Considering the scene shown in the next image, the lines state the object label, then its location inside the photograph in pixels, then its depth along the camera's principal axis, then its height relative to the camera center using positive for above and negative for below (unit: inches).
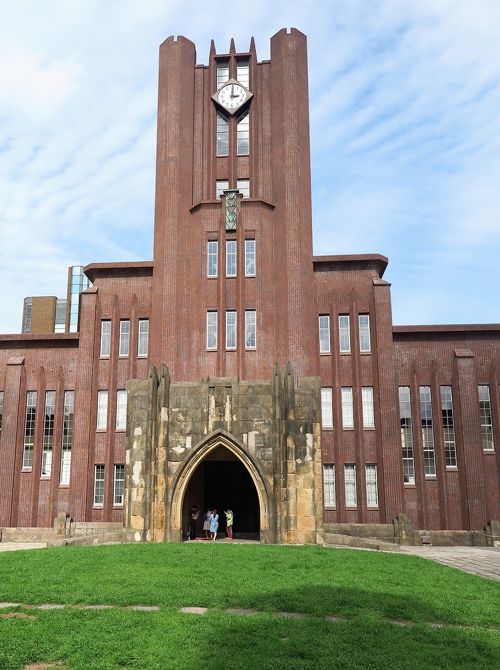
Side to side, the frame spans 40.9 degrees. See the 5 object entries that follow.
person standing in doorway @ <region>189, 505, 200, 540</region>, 1139.9 -48.3
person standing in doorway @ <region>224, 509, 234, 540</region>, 1109.1 -46.9
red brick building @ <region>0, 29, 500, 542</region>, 1285.7 +274.5
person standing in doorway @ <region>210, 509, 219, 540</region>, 1083.0 -48.8
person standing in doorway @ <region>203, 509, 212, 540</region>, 1095.6 -51.7
